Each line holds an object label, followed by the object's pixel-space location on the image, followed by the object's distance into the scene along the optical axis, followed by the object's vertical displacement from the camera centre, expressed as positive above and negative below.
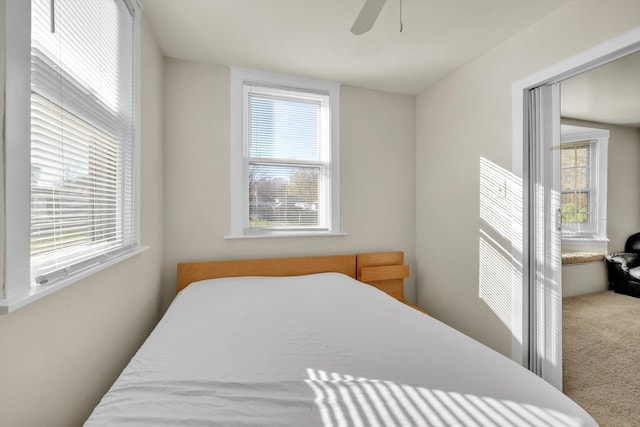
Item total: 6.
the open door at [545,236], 1.83 -0.15
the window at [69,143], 0.75 +0.26
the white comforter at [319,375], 0.77 -0.56
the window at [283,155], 2.43 +0.55
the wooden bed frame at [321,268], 2.27 -0.49
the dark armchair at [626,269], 1.64 -0.34
